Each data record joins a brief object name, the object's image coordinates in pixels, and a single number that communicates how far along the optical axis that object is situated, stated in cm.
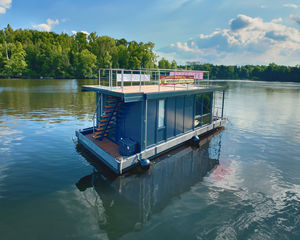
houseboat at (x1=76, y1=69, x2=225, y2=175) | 1270
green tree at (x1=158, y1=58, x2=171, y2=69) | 15323
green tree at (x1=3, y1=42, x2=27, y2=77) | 9275
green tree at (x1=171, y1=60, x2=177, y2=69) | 17012
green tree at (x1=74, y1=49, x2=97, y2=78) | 10469
